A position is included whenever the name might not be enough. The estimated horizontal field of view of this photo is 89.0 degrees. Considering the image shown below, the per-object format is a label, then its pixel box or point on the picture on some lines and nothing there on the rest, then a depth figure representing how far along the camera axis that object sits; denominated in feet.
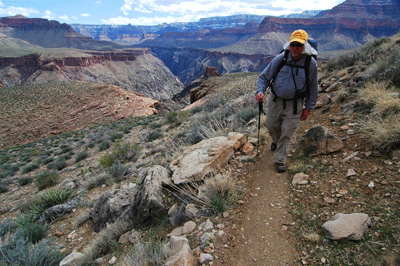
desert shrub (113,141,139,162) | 22.95
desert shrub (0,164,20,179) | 28.78
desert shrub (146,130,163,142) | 29.39
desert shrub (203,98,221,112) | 40.44
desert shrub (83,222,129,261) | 9.57
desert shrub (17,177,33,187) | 24.49
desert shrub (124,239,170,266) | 6.68
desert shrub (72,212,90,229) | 13.11
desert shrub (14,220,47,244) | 12.09
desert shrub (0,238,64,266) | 9.08
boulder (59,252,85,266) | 8.95
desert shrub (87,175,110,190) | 17.76
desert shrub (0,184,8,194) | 23.49
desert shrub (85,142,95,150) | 33.63
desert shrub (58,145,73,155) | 34.58
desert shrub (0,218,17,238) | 14.04
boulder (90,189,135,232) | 11.78
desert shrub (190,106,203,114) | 43.17
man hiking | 9.64
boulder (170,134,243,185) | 10.49
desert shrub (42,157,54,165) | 31.12
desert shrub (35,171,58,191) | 21.66
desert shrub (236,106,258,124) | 20.41
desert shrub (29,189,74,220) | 15.68
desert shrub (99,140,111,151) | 30.57
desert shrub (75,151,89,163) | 28.76
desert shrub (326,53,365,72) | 27.32
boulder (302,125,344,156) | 11.07
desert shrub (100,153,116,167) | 21.89
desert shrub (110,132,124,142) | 34.57
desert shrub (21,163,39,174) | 28.81
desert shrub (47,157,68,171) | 27.55
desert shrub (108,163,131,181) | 17.78
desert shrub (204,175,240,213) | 8.77
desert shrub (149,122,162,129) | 36.91
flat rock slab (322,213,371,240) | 6.30
